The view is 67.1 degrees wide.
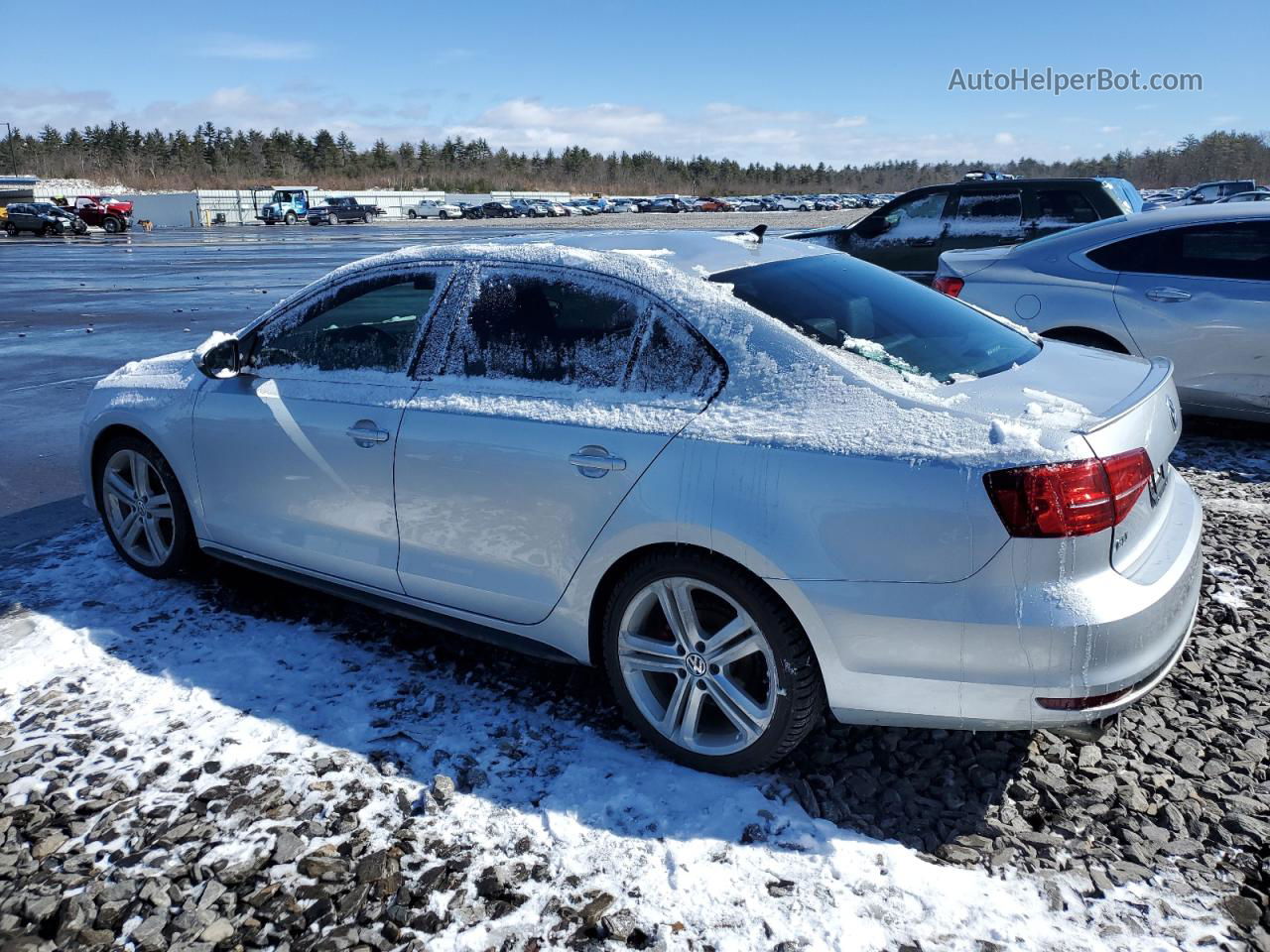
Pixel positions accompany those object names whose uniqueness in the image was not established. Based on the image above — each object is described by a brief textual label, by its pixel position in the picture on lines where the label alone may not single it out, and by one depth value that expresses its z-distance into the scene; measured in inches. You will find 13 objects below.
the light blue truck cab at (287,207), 2578.7
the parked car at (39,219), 1870.1
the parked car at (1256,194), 943.7
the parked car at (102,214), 2098.9
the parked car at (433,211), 3075.8
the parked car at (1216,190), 1246.3
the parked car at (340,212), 2559.1
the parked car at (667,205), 3394.7
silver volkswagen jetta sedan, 98.0
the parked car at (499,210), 3036.4
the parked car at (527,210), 3061.0
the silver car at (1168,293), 240.7
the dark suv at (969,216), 438.9
